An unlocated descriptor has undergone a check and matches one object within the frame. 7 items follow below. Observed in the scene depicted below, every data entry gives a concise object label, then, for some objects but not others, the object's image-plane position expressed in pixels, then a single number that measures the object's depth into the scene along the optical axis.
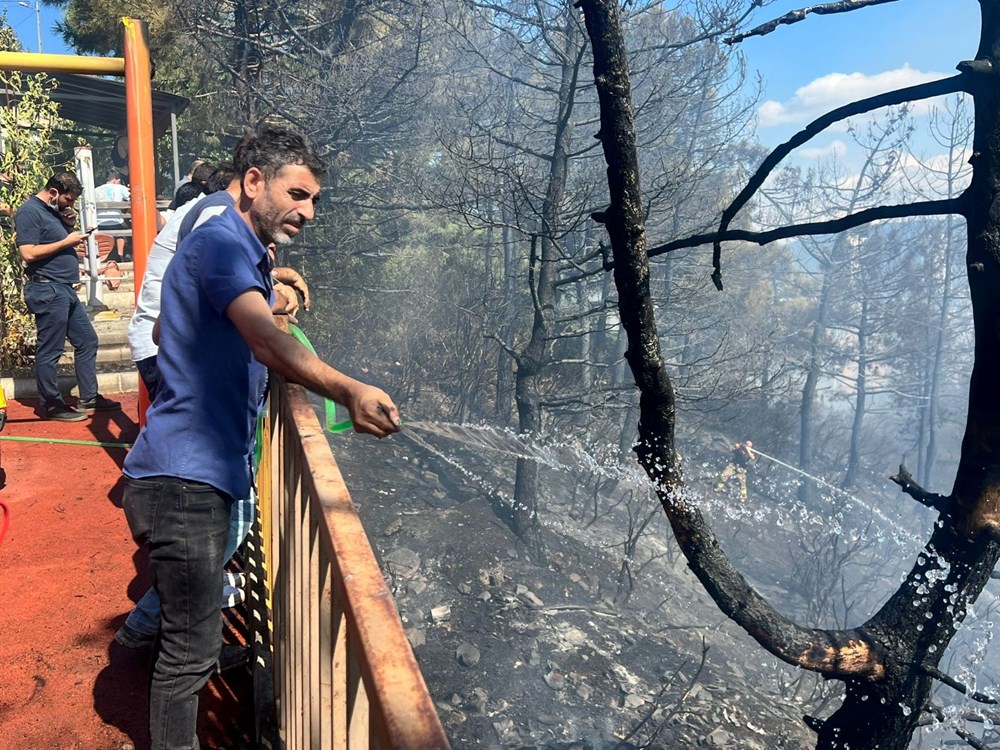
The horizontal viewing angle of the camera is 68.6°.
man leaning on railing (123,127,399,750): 1.84
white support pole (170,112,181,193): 10.76
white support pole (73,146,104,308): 8.64
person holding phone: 5.49
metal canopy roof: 10.77
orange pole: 5.17
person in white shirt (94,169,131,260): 11.77
